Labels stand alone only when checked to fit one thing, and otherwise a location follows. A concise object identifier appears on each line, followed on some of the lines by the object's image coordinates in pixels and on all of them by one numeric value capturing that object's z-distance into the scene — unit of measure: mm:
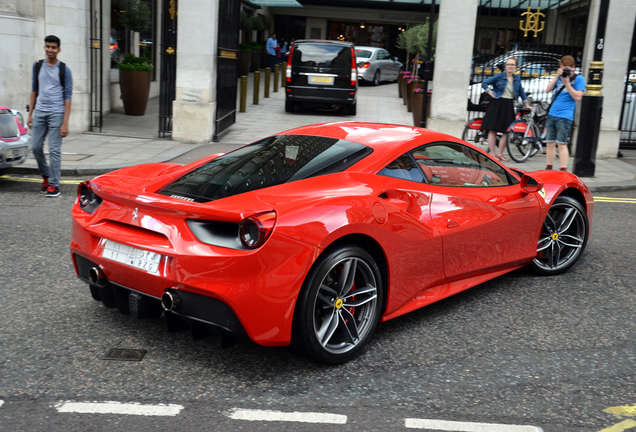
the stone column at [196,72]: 12695
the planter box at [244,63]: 27620
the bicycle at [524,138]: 12211
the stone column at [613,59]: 12898
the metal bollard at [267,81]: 21511
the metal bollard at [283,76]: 26225
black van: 17438
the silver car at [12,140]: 8359
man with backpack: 7891
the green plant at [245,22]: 29142
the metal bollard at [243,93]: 17391
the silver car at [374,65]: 27812
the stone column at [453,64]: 13336
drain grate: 3566
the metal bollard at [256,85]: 19562
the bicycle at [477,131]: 12586
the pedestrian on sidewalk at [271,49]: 29203
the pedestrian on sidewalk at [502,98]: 11617
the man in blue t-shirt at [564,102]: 9984
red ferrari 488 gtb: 3182
